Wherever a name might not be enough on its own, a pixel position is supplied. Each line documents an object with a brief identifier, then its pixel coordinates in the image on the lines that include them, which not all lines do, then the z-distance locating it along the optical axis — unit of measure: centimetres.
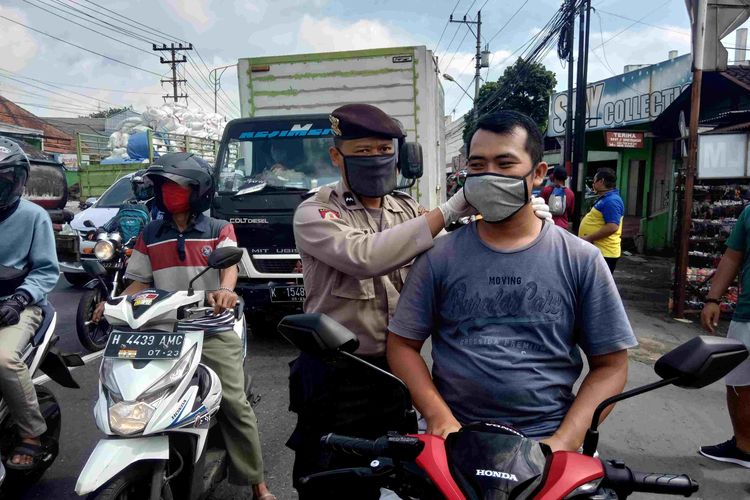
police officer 216
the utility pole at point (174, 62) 4116
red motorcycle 127
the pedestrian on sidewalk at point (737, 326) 351
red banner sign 1225
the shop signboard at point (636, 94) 1407
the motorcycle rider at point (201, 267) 298
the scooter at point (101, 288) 585
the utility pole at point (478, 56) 3962
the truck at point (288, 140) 601
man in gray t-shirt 176
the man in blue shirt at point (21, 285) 300
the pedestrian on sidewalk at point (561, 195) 853
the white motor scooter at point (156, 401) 231
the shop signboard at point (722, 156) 747
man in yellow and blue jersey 675
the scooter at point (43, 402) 310
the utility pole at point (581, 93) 1312
